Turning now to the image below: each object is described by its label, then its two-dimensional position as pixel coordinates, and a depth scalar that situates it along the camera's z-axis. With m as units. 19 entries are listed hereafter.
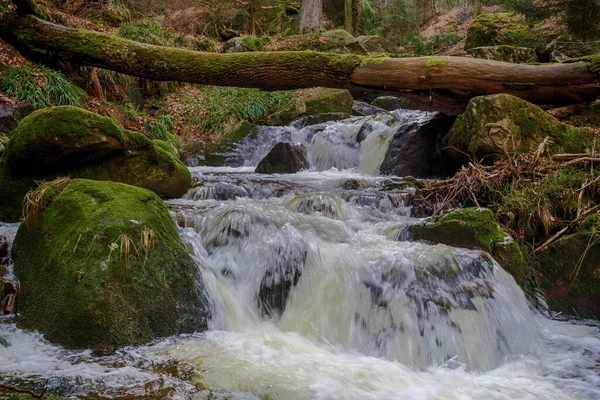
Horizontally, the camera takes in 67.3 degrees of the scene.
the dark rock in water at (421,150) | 8.73
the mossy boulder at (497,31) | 14.44
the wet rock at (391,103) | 14.34
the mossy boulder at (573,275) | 4.41
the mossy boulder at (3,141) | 6.16
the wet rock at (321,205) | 5.95
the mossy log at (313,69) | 7.35
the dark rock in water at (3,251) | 3.93
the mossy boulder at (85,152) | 5.06
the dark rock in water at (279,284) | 4.10
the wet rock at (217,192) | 6.75
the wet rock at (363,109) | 13.62
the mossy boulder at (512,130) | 6.43
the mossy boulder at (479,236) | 4.54
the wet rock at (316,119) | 12.04
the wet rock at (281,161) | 9.52
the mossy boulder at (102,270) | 3.13
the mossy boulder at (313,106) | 12.70
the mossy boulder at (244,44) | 16.39
